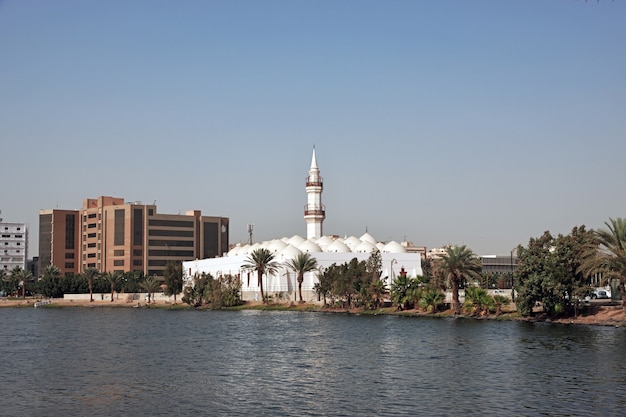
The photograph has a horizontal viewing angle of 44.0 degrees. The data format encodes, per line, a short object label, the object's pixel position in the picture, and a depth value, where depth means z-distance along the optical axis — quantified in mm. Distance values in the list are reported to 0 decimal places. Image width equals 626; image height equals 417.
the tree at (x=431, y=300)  84562
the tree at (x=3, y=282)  180000
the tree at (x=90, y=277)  153738
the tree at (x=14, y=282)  169800
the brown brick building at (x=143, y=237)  183375
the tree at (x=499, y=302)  76250
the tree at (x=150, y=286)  143250
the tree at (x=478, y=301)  77375
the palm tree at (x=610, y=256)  63125
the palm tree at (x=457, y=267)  81688
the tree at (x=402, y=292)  88688
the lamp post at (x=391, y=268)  127375
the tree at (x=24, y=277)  166125
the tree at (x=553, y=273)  67062
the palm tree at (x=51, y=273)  162425
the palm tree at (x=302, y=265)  113188
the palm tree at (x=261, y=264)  115562
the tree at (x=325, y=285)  105750
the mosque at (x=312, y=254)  123812
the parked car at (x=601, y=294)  107188
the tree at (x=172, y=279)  139000
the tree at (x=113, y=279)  149125
